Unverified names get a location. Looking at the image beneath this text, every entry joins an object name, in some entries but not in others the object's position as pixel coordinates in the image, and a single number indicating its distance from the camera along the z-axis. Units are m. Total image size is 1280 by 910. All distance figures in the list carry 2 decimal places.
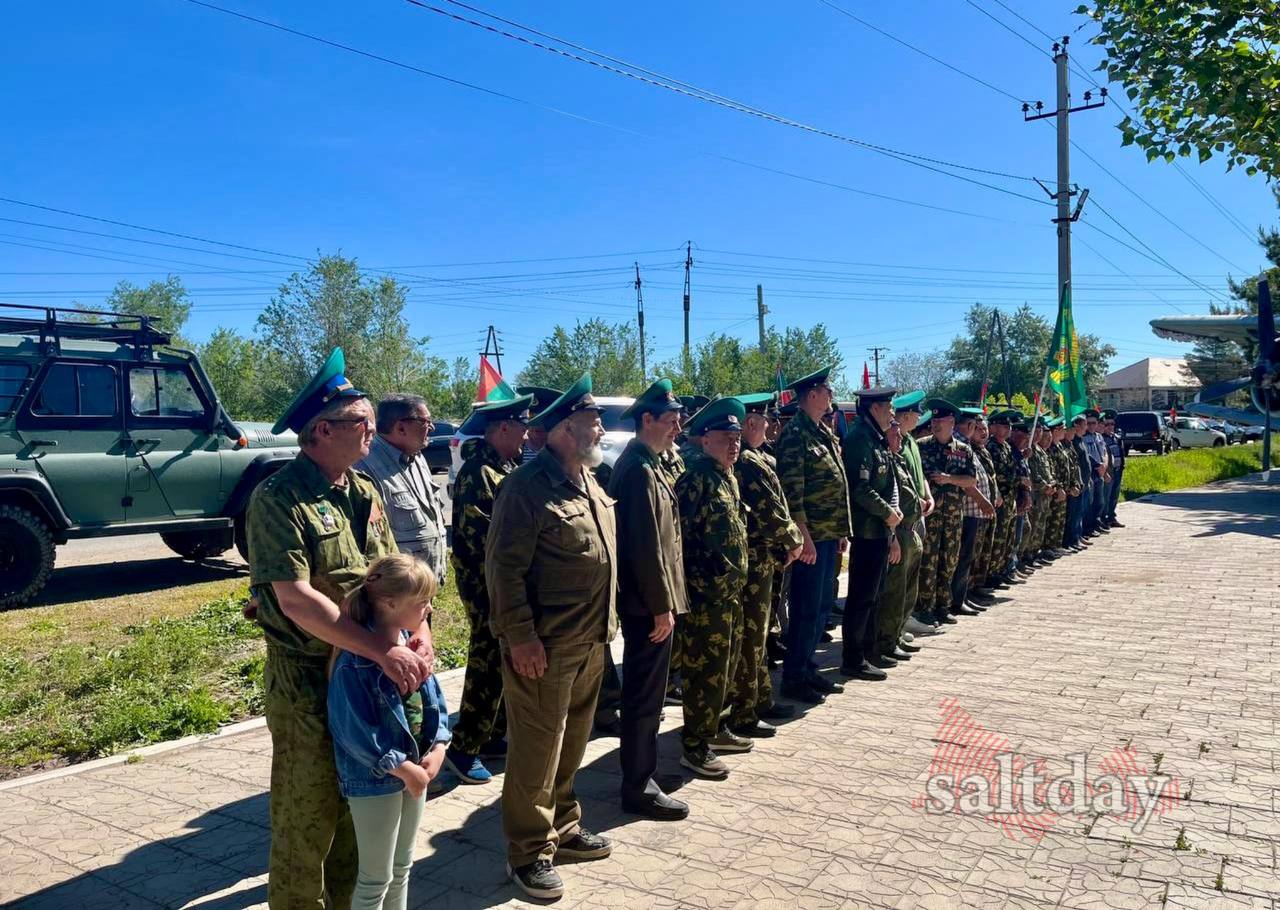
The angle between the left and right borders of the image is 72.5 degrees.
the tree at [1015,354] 65.56
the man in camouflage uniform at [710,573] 4.36
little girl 2.46
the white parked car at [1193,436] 41.50
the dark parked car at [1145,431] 39.12
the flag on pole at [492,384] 5.61
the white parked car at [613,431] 11.00
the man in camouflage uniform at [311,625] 2.48
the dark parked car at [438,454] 23.33
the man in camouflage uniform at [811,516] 5.52
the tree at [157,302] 47.50
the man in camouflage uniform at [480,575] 4.38
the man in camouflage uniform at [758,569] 4.82
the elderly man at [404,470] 4.23
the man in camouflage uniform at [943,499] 7.49
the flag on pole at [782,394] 10.28
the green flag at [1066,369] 10.82
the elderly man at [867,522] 6.04
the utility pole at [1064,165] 21.31
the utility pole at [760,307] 52.38
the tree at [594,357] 50.22
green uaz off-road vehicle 7.97
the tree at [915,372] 98.98
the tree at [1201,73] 10.21
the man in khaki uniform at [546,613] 3.27
